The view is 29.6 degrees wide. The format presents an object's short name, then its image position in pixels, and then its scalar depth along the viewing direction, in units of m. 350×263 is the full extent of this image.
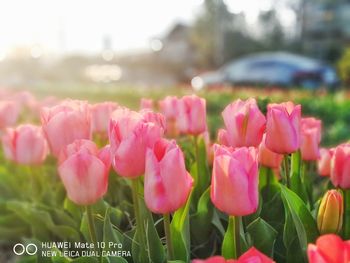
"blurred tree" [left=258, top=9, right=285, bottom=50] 37.56
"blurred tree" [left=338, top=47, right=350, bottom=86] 14.91
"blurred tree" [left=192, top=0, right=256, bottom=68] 37.72
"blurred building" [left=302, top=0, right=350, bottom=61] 43.66
